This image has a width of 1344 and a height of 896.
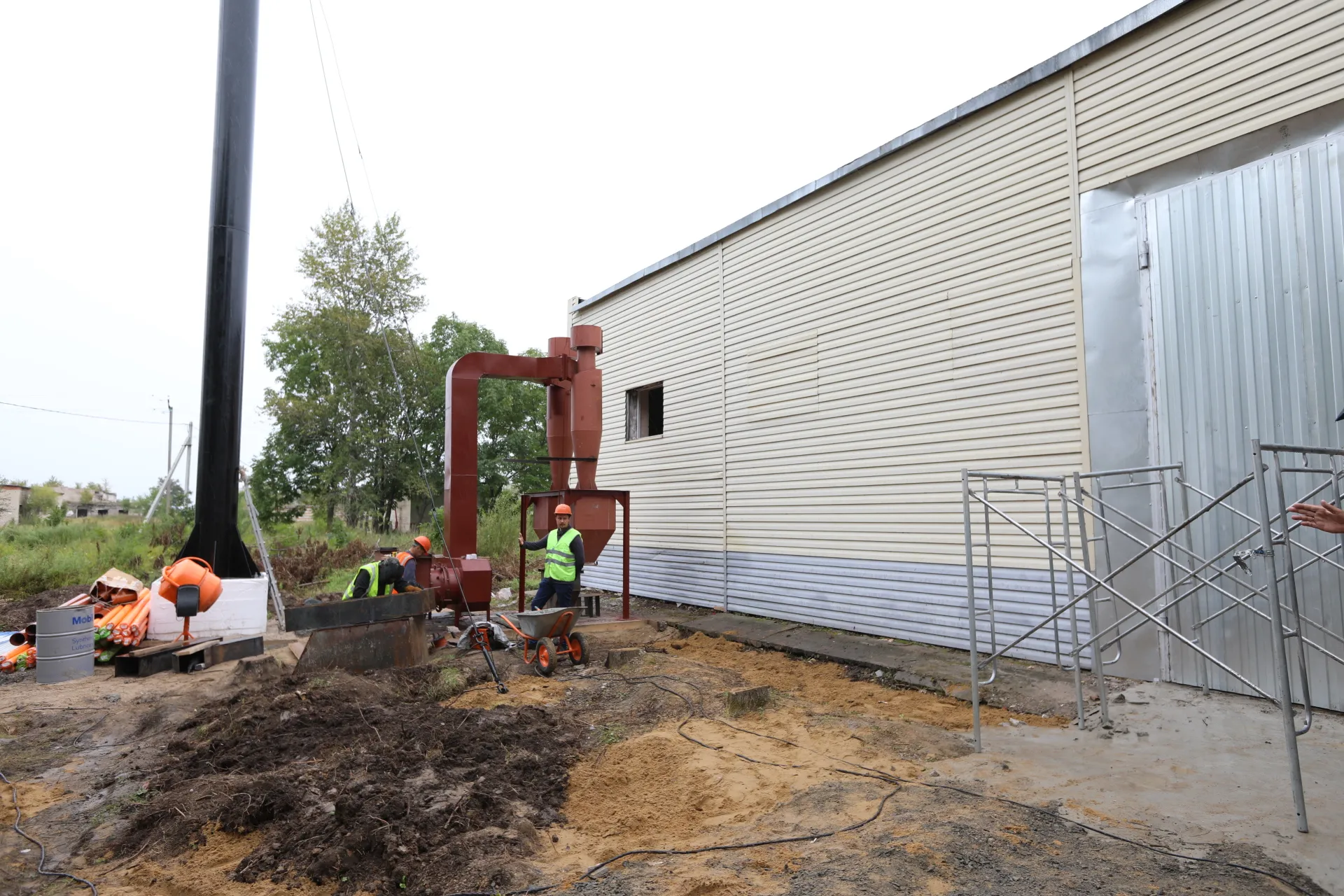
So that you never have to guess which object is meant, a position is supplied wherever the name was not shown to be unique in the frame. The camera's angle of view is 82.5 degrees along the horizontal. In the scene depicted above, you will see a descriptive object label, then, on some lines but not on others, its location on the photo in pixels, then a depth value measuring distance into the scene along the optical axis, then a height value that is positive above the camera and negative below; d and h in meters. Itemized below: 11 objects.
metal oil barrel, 8.29 -1.59
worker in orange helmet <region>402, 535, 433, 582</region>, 10.14 -0.73
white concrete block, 9.40 -1.48
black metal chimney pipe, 10.77 +3.08
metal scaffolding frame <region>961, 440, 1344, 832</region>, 4.10 -0.58
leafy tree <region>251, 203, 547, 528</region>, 33.34 +4.82
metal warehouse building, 6.26 +1.90
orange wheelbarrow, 8.49 -1.63
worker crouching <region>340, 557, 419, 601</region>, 9.20 -0.98
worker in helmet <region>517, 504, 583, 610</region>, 9.93 -0.92
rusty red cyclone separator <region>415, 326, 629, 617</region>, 10.68 +0.73
